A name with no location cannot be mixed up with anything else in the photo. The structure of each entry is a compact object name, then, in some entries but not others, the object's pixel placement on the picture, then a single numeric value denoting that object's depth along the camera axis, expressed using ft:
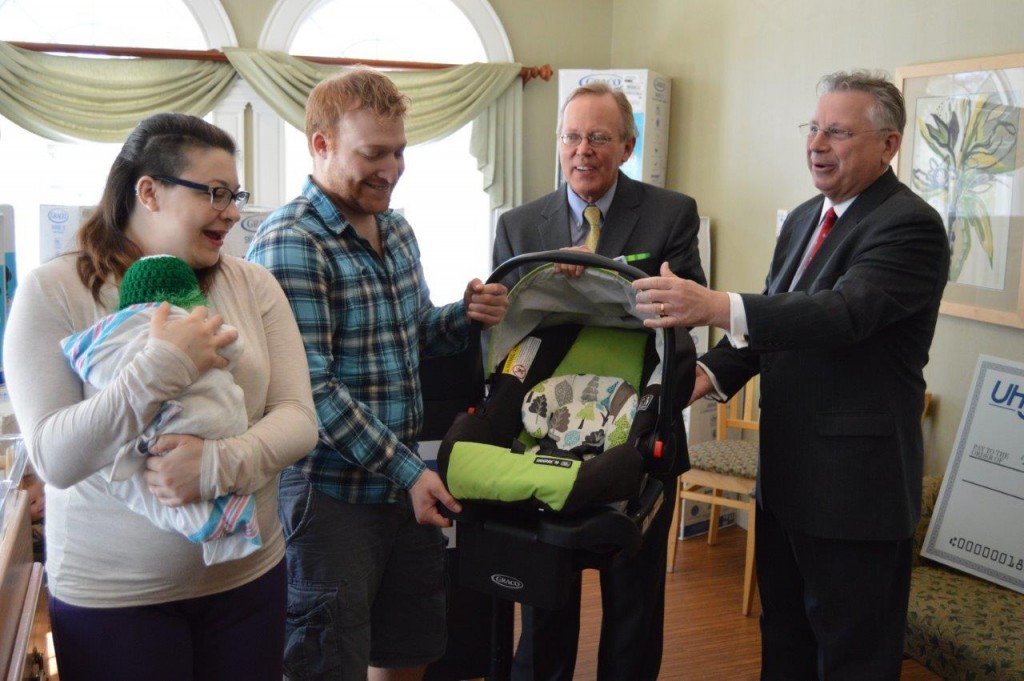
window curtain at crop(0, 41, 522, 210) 16.05
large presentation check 9.20
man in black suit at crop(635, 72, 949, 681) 6.34
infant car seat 5.08
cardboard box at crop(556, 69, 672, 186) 16.43
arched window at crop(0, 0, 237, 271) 16.67
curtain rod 16.19
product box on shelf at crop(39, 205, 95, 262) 10.05
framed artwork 10.01
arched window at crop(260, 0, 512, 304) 18.26
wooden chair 12.17
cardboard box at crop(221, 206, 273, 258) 10.44
